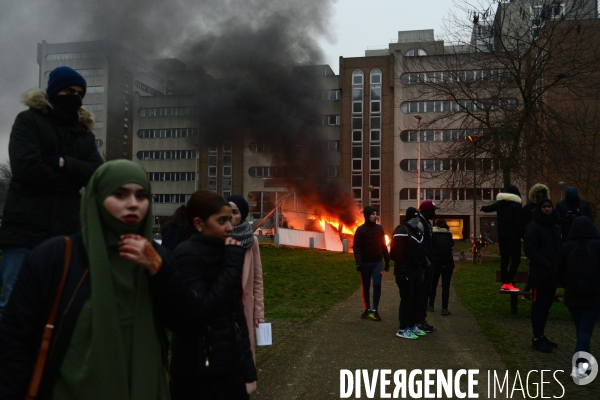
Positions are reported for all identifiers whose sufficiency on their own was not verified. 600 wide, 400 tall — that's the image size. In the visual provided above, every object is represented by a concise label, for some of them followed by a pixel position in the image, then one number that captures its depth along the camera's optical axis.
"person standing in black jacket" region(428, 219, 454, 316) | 10.47
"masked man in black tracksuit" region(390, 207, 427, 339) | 8.21
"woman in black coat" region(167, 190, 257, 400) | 2.68
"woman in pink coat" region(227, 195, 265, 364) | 4.55
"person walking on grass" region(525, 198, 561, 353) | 7.26
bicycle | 26.68
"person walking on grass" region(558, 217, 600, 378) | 5.97
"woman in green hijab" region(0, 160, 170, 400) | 2.08
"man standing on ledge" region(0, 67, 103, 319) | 2.96
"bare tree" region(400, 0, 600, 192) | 21.66
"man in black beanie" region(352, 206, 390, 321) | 9.91
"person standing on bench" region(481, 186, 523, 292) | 9.90
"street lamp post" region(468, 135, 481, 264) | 23.19
